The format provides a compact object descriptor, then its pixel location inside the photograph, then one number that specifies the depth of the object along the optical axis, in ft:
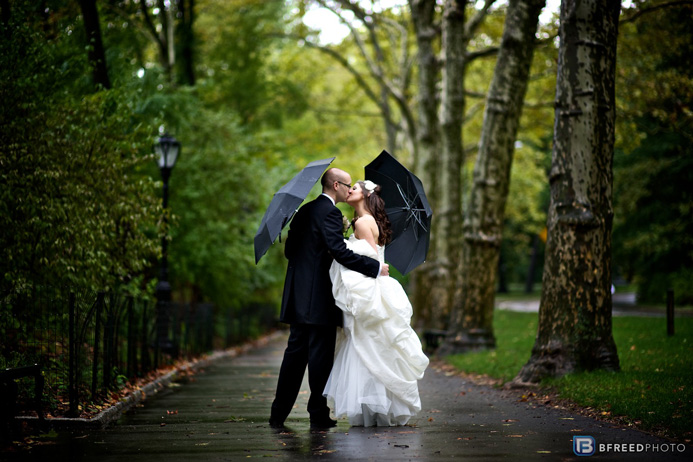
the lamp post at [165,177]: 51.34
